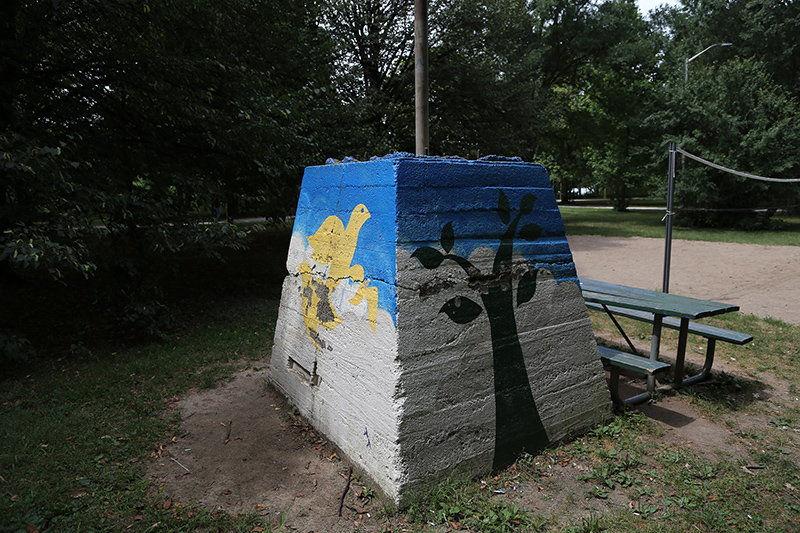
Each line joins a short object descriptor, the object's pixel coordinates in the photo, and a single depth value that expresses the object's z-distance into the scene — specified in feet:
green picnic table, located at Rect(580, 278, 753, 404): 11.68
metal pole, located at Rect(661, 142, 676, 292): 18.84
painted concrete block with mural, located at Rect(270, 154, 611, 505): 8.48
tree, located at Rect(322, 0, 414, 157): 34.37
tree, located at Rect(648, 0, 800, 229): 50.60
